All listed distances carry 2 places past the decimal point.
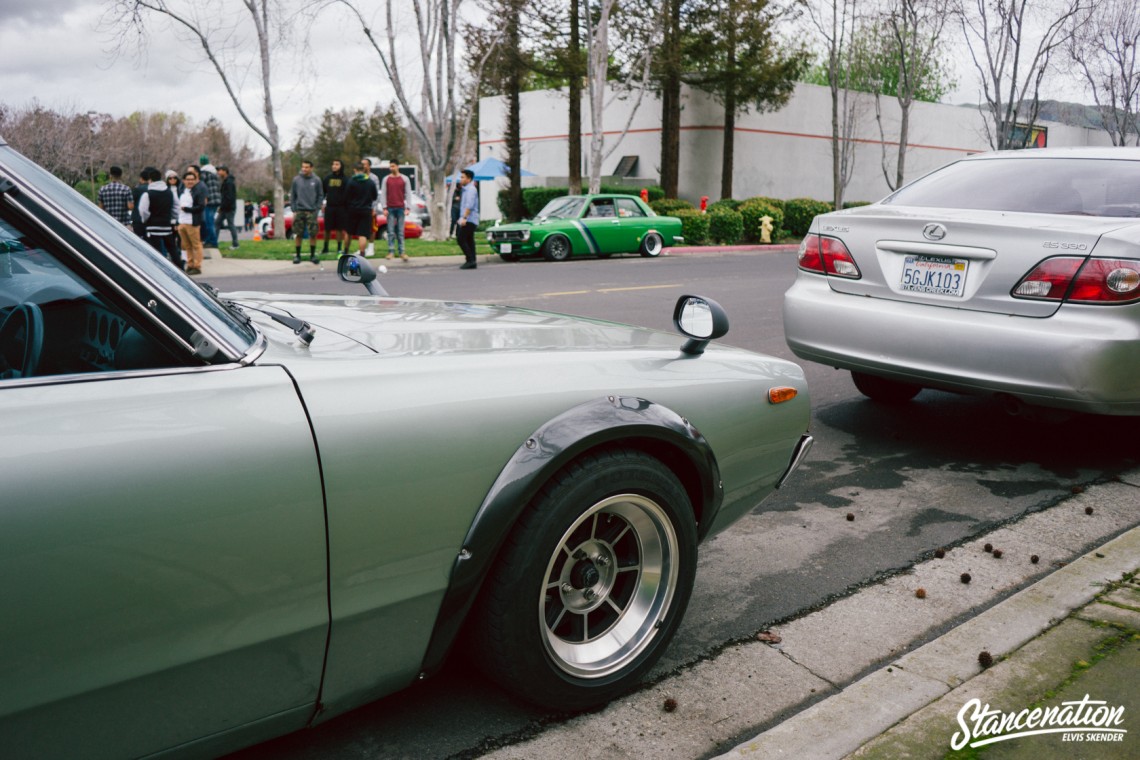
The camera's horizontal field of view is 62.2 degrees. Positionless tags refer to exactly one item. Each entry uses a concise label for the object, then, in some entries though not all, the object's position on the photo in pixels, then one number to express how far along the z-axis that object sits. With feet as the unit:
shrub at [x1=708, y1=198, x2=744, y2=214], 89.12
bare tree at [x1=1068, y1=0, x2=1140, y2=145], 103.55
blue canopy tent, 118.21
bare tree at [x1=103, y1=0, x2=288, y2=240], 68.23
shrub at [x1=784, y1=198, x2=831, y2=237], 98.73
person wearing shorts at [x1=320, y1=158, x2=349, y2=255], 54.29
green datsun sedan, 60.34
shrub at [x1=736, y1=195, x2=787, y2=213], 94.22
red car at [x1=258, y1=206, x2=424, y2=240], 91.89
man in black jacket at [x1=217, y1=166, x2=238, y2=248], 69.12
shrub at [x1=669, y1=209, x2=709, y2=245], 84.69
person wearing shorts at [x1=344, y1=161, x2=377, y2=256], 53.93
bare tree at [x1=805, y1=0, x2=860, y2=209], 98.99
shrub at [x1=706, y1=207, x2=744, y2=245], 86.94
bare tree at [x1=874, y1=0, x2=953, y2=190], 97.40
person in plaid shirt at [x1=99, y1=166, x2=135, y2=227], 47.34
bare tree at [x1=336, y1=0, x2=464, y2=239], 70.38
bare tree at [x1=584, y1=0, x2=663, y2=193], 80.59
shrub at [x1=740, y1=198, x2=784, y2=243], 90.07
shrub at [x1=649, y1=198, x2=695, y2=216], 88.79
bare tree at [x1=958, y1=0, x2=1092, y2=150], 93.35
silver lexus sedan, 13.70
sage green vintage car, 5.34
